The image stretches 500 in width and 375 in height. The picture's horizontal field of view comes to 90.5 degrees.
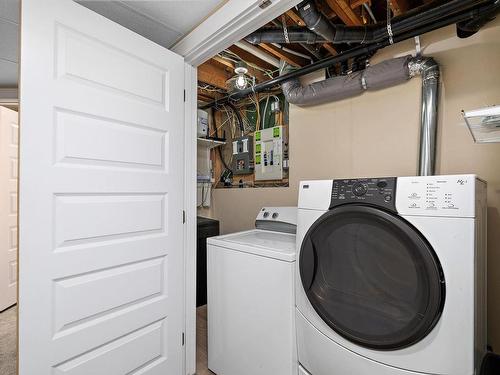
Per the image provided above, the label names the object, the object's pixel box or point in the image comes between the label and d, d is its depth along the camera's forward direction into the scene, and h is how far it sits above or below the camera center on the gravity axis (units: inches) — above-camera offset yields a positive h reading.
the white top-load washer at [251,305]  51.5 -27.1
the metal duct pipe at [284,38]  61.9 +38.3
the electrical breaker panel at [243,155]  103.1 +13.8
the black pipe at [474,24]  48.6 +34.2
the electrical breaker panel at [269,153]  92.3 +13.3
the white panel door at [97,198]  40.1 -2.1
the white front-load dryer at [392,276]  33.4 -13.9
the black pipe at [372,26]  48.5 +36.3
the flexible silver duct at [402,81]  58.5 +28.0
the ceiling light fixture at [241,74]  81.4 +38.3
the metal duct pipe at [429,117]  58.2 +17.0
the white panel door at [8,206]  99.4 -7.9
